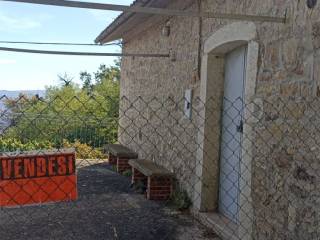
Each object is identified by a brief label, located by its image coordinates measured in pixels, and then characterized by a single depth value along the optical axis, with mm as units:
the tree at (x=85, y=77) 33844
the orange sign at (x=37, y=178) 3312
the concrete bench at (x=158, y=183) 6855
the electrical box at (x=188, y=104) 6383
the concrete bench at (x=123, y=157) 9438
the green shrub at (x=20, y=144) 10531
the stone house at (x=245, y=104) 3725
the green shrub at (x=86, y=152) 11867
